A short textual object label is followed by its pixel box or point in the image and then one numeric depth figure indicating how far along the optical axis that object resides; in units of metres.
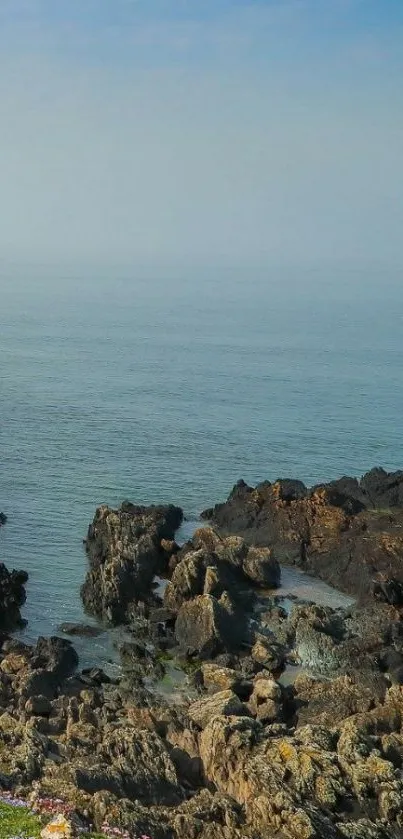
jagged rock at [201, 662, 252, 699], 45.91
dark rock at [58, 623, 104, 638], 53.84
